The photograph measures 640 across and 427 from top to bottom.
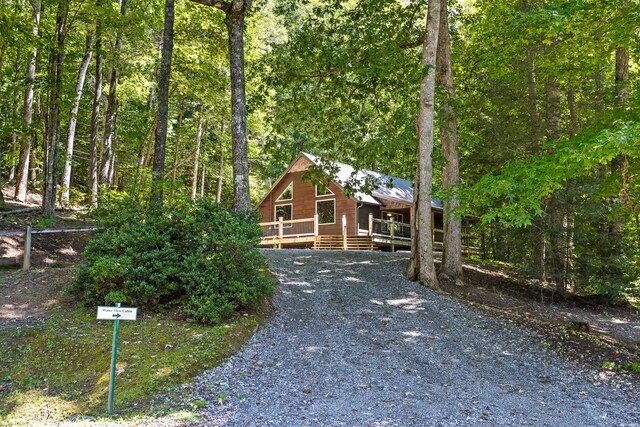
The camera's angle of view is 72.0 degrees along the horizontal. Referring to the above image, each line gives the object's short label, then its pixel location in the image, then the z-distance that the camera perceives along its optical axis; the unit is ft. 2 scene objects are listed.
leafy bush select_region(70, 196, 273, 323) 20.30
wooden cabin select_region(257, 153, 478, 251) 68.03
